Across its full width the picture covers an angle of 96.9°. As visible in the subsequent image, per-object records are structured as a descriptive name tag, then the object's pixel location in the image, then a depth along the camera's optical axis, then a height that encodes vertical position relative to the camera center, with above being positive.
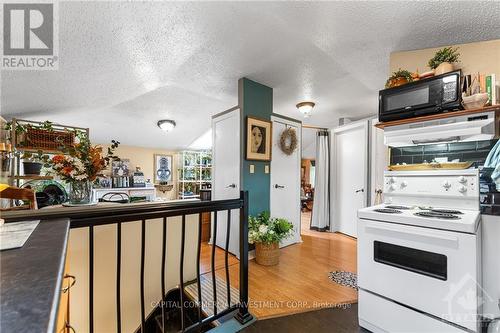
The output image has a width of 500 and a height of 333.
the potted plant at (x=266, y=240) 2.62 -0.87
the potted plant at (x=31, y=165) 2.78 +0.03
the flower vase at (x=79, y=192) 2.16 -0.24
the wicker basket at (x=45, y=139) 2.80 +0.37
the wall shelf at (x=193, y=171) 6.73 -0.13
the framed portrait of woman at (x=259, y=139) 2.85 +0.38
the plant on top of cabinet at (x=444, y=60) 1.72 +0.86
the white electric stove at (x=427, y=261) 1.23 -0.59
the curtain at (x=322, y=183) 4.13 -0.30
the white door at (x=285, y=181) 3.23 -0.22
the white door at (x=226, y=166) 2.92 +0.01
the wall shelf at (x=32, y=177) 2.81 -0.12
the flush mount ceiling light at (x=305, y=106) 3.65 +1.00
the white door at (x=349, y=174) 3.61 -0.12
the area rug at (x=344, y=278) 2.20 -1.16
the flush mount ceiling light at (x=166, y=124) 4.51 +0.88
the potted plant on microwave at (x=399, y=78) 1.89 +0.76
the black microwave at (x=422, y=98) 1.60 +0.54
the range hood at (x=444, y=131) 1.58 +0.28
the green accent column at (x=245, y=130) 2.84 +0.47
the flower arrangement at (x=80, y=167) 2.06 +0.00
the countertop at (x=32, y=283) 0.33 -0.23
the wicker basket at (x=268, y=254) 2.62 -1.03
